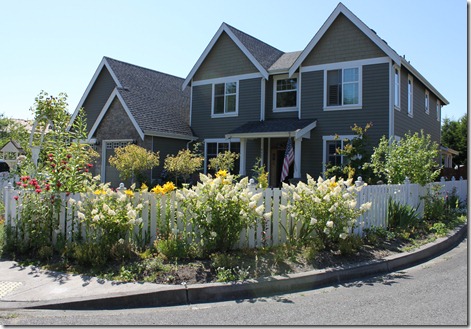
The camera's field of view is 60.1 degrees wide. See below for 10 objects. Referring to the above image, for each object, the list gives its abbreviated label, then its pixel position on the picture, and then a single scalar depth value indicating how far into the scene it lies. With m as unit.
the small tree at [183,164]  16.42
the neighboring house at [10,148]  19.71
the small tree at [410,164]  10.67
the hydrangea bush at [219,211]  6.53
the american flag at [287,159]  16.91
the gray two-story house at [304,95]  16.25
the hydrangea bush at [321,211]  7.06
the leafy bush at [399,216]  9.48
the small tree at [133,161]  16.20
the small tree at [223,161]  17.23
